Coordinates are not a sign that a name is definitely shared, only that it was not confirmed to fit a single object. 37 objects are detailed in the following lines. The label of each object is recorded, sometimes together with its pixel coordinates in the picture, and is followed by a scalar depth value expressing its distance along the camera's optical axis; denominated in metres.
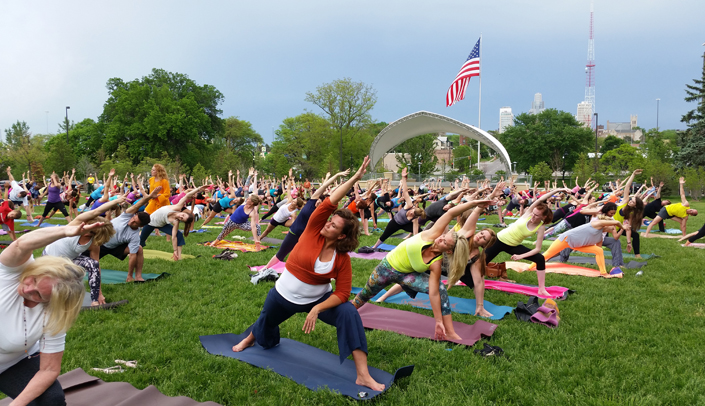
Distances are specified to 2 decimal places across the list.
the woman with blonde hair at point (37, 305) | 2.27
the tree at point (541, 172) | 45.12
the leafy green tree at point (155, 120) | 39.78
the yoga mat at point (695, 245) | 11.09
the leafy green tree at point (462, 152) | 106.54
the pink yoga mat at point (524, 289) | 6.59
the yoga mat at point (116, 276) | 6.82
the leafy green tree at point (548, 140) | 57.28
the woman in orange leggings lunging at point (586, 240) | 7.67
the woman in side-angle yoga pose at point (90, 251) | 5.14
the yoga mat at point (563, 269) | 8.08
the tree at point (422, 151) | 52.28
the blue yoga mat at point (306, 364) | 3.64
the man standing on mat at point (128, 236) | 6.10
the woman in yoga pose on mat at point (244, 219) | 9.84
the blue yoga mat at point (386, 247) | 10.96
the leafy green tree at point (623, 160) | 36.85
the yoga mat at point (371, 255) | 9.60
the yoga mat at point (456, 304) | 5.77
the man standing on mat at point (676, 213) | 12.35
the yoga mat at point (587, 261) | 8.73
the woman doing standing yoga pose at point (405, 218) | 9.43
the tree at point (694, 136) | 30.56
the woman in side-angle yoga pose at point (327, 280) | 3.61
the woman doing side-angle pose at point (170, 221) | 7.46
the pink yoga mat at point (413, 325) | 4.85
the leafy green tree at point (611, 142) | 78.56
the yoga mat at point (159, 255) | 8.74
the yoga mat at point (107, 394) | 3.19
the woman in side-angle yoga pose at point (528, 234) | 6.52
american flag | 31.53
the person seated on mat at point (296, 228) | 6.38
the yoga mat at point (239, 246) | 9.94
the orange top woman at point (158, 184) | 8.59
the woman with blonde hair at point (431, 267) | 4.59
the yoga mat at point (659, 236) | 13.00
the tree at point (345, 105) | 54.38
